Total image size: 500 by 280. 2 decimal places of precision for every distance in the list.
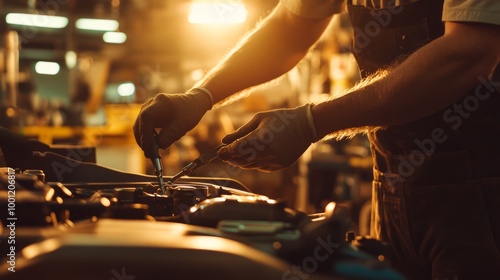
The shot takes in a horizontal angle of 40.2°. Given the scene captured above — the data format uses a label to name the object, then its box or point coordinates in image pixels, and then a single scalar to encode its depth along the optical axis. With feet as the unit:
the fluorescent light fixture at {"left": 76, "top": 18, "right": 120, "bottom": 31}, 37.06
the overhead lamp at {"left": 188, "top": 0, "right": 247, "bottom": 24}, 29.60
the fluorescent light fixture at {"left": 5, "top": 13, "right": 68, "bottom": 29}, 33.04
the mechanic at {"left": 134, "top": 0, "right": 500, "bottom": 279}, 4.55
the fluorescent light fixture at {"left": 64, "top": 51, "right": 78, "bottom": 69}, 38.94
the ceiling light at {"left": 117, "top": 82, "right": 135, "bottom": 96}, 38.51
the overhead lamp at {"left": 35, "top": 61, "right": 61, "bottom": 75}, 46.05
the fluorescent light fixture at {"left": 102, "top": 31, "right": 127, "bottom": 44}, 40.46
